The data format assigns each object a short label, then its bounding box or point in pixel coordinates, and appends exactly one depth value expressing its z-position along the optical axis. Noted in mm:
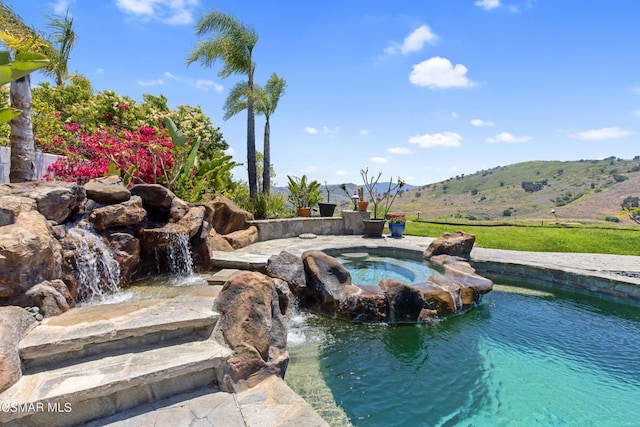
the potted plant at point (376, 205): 10617
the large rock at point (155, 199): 5566
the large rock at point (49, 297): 2999
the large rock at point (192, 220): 5629
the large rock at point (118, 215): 4723
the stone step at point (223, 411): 2172
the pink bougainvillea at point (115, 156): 7504
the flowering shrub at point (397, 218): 11020
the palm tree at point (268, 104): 14172
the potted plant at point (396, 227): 10688
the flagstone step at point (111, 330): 2429
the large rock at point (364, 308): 4770
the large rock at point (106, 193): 4941
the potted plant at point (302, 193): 12805
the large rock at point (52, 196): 3969
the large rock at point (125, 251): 4727
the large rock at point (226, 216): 8219
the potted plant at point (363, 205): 11523
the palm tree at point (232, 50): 13070
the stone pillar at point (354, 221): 11445
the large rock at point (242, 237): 7781
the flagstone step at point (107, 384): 2033
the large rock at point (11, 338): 2131
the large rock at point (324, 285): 4953
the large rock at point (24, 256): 2805
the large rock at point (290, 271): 5273
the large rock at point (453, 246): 7523
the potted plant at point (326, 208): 12289
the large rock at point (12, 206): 3281
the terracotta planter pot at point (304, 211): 11773
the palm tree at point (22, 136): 4980
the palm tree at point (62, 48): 14154
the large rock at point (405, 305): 4770
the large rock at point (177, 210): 5727
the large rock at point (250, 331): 2668
